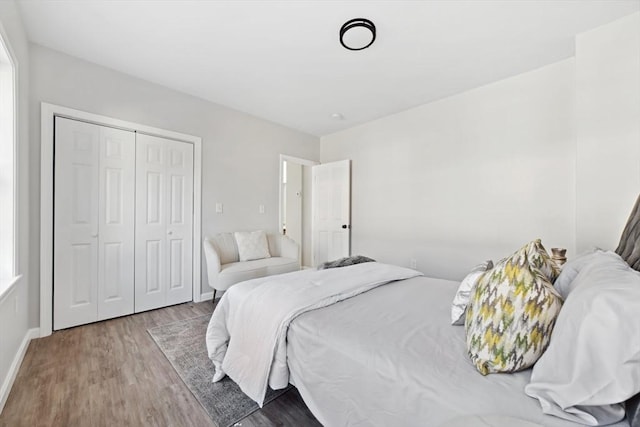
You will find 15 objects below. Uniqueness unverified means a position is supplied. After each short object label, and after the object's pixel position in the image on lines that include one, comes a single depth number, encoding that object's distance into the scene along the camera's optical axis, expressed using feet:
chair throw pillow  11.76
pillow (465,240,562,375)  2.82
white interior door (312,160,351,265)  14.76
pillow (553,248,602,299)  3.76
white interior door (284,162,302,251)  18.75
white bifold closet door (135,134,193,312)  9.78
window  6.05
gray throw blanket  9.30
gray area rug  4.94
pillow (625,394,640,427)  2.16
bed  2.65
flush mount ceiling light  6.91
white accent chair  10.11
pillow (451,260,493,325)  4.12
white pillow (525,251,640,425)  2.17
